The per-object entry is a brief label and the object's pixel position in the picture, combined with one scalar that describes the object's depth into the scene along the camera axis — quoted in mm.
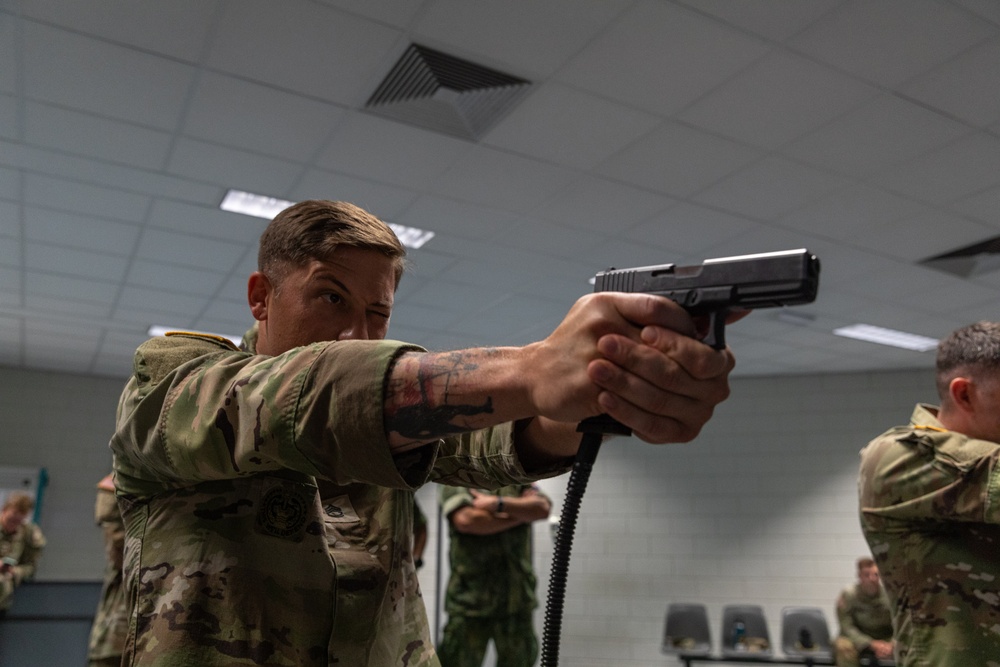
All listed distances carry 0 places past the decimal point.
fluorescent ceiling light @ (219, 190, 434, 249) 4426
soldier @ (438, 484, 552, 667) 3752
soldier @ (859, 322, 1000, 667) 1669
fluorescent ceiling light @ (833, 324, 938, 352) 6891
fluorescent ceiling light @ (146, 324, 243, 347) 7230
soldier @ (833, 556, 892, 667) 5512
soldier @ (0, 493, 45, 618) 6344
